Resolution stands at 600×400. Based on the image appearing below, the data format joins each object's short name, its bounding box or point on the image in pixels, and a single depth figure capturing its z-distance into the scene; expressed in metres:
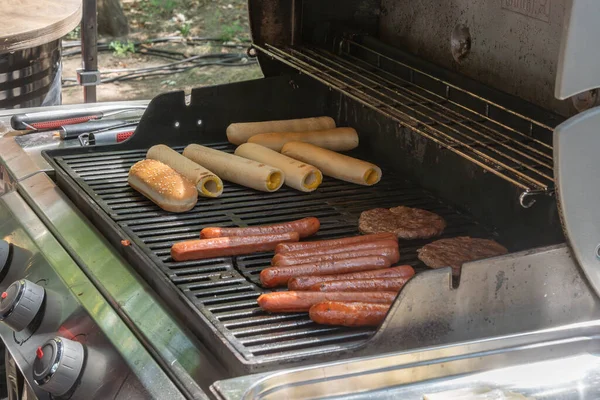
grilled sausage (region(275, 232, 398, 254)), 2.45
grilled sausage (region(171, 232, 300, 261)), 2.41
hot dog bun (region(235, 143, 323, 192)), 3.01
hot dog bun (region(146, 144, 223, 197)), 2.93
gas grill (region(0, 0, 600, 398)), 1.96
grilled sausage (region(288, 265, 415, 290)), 2.24
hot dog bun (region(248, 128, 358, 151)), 3.32
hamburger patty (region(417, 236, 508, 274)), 2.42
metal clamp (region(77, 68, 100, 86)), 4.90
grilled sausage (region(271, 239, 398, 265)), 2.39
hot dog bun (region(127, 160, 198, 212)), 2.77
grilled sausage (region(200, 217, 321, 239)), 2.53
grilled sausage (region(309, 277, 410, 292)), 2.22
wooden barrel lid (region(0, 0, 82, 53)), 3.92
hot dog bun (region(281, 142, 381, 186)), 3.05
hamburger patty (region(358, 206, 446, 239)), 2.63
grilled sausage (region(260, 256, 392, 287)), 2.28
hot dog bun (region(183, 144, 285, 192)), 2.99
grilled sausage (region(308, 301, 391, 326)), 2.05
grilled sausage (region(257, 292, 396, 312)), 2.13
